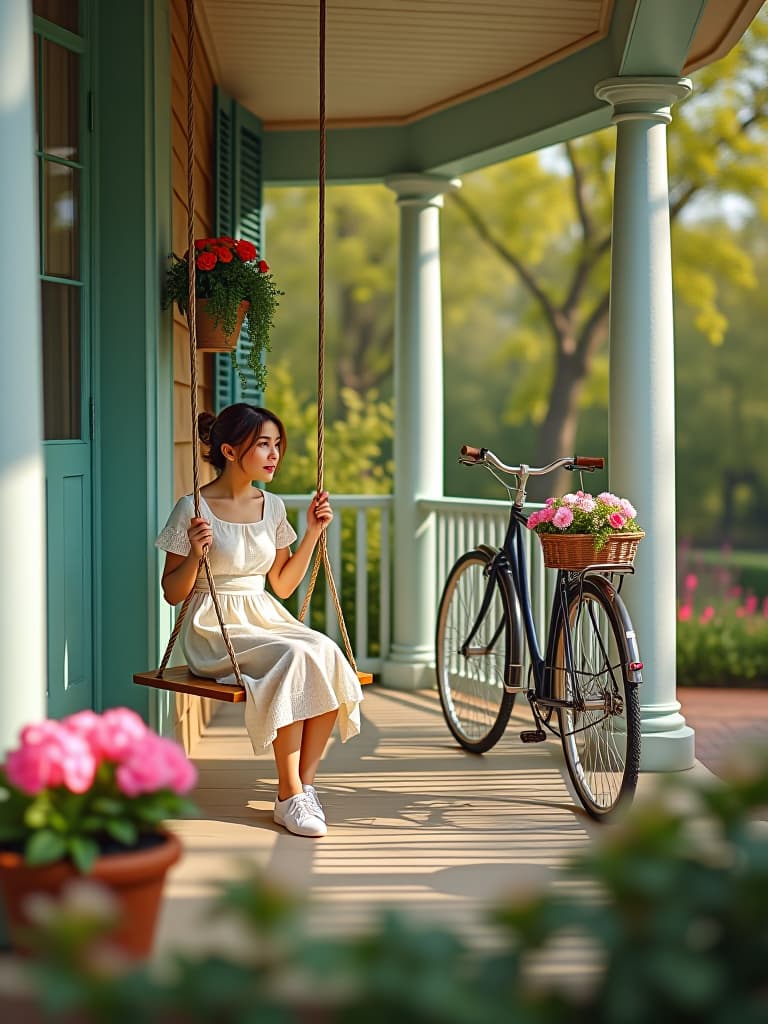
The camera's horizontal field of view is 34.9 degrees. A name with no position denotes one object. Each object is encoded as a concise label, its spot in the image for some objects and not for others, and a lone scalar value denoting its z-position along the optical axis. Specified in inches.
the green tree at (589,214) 435.2
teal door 140.7
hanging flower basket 162.1
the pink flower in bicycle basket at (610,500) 148.3
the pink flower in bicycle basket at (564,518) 146.3
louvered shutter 219.3
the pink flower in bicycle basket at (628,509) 148.3
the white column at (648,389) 167.9
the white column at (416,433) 237.6
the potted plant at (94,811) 80.4
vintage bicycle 143.6
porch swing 134.6
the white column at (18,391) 89.4
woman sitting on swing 141.6
